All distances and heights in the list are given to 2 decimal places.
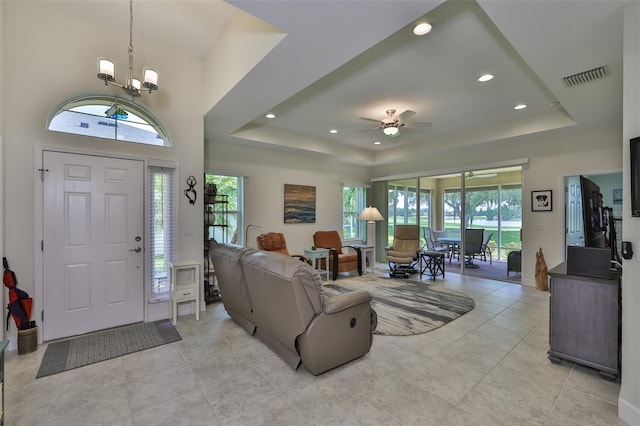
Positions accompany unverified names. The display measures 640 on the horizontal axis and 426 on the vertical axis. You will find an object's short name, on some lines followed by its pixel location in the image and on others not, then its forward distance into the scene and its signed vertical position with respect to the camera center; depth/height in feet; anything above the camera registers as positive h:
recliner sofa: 7.31 -2.81
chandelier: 8.31 +4.21
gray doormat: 8.56 -4.48
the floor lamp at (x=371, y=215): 21.50 -0.17
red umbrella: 9.06 -2.82
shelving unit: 14.20 -1.50
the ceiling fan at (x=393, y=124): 13.87 +4.37
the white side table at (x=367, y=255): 20.81 -3.28
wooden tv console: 7.69 -3.13
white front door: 10.04 -1.11
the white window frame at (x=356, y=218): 25.29 -0.47
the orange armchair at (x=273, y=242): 17.61 -1.84
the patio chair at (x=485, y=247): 22.75 -2.84
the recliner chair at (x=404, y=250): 20.11 -2.80
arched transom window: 10.44 +3.71
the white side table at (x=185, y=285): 11.64 -3.09
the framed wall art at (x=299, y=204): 20.75 +0.71
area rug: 11.30 -4.48
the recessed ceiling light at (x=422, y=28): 7.98 +5.28
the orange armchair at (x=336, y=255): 19.40 -3.01
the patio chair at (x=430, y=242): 24.71 -2.56
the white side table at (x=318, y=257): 18.81 -2.93
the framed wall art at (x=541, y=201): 16.79 +0.67
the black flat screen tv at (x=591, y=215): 8.57 -0.10
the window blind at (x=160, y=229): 12.09 -0.67
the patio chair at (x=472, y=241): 21.57 -2.19
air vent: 9.18 +4.56
